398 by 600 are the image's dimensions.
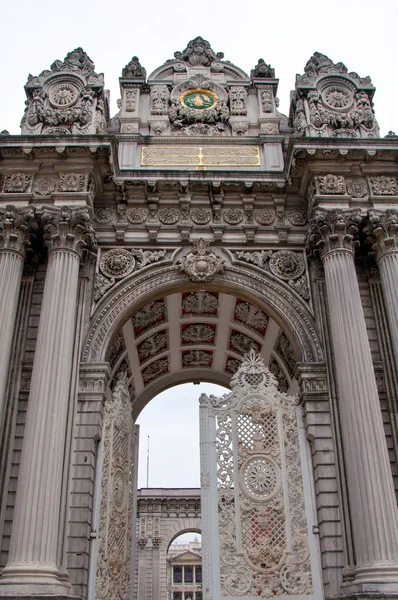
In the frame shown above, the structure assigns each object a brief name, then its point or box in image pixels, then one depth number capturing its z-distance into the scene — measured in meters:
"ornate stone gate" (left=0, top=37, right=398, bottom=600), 10.48
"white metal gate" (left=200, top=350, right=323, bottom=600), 11.10
